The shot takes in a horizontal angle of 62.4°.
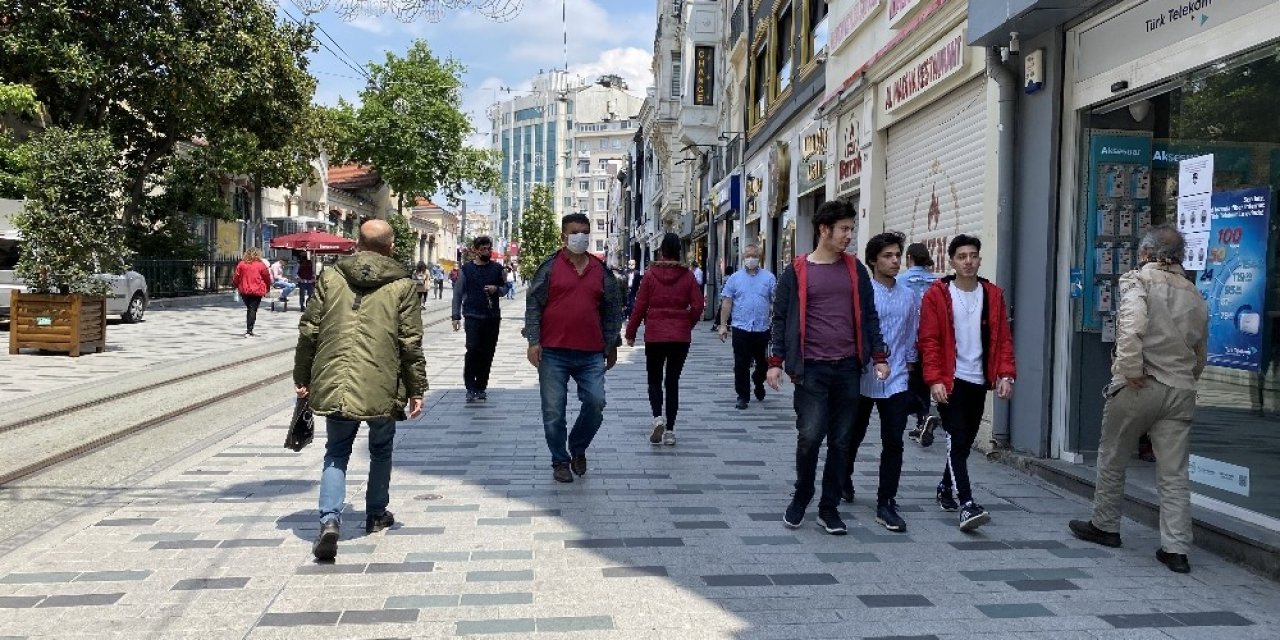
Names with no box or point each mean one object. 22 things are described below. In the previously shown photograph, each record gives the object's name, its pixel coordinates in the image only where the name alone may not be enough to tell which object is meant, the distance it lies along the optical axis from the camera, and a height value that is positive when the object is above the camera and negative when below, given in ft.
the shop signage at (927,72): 30.83 +7.54
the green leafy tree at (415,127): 182.39 +28.55
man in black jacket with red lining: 18.22 -0.65
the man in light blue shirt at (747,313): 34.71 -0.40
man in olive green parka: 16.28 -1.02
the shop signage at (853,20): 41.50 +11.79
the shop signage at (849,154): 45.24 +6.63
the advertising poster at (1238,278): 18.24 +0.62
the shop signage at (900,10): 35.16 +10.13
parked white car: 67.10 -0.37
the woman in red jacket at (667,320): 28.02 -0.59
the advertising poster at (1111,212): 23.34 +2.19
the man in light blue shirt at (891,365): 19.03 -1.10
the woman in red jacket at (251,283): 66.95 +0.28
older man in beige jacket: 16.35 -0.76
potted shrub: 48.16 +2.06
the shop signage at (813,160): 53.16 +7.51
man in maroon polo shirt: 22.20 -0.69
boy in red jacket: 18.94 -0.76
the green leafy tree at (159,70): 75.41 +16.32
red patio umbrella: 119.85 +5.25
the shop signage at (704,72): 104.22 +22.36
